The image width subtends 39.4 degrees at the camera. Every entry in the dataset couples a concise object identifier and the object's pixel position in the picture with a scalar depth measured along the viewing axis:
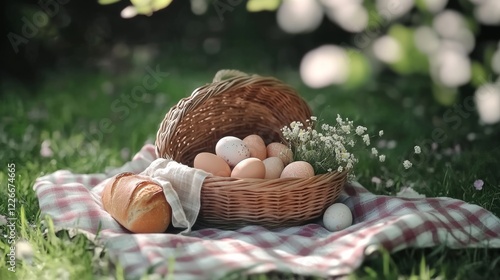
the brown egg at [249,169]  2.31
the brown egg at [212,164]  2.39
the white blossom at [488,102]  2.93
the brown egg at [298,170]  2.33
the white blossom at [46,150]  3.33
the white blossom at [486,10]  2.85
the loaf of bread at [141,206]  2.21
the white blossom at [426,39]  2.41
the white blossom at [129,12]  1.94
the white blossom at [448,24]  2.83
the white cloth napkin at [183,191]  2.24
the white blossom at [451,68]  2.73
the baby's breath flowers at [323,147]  2.38
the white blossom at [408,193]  2.63
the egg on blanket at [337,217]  2.28
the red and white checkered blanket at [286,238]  1.85
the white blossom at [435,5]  2.62
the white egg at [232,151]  2.46
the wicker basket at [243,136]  2.24
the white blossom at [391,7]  2.71
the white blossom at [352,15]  2.53
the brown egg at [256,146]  2.55
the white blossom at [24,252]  2.02
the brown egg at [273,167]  2.42
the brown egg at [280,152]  2.52
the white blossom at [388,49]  2.38
